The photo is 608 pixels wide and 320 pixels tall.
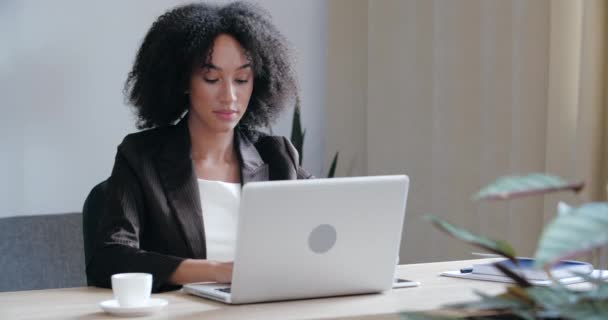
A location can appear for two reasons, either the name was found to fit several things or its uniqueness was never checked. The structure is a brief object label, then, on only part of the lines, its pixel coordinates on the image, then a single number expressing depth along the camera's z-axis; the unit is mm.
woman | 3344
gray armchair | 3790
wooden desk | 2678
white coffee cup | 2680
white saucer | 2652
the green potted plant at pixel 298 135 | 5061
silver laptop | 2678
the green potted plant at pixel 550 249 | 1094
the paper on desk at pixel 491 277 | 3022
